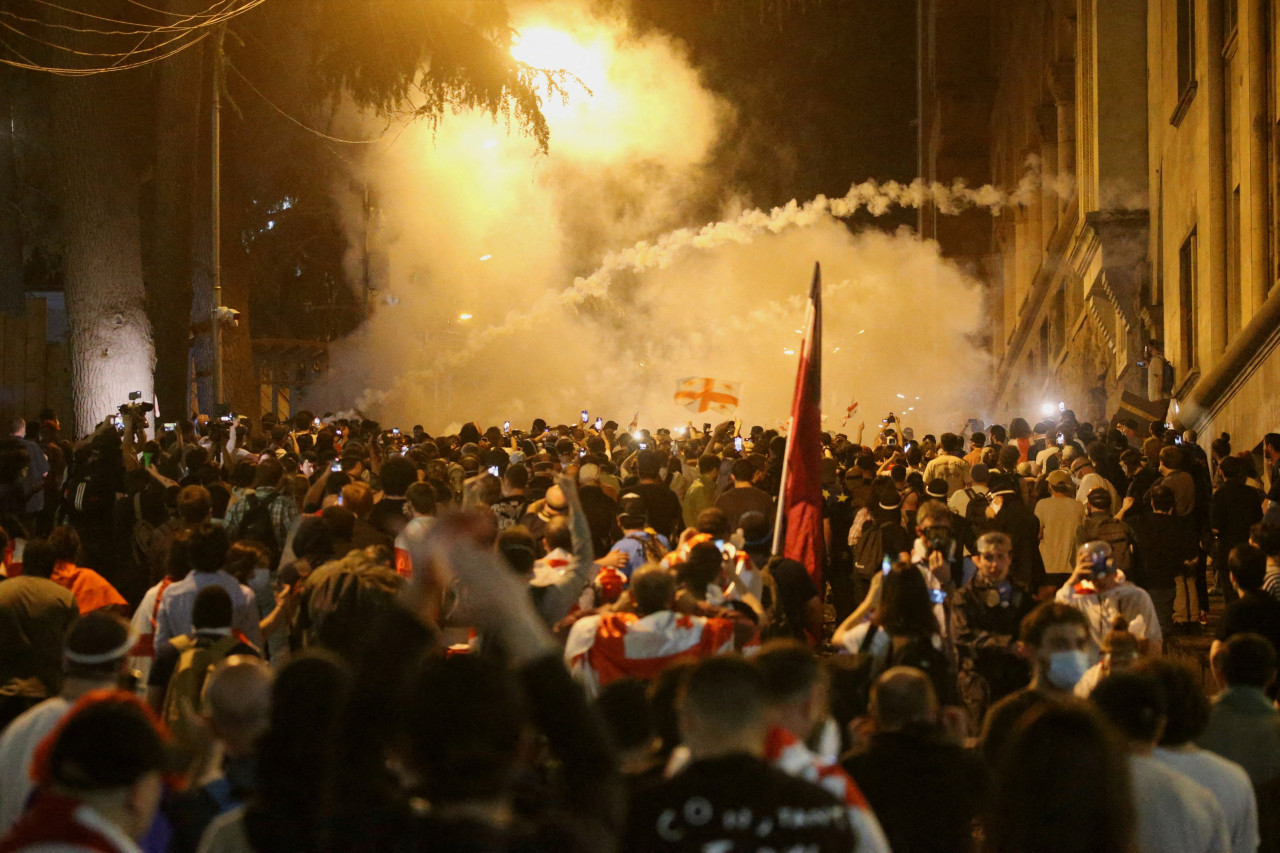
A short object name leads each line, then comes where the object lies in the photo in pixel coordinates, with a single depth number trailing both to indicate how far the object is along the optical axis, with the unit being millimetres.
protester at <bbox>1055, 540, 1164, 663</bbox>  13609
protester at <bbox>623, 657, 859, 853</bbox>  6027
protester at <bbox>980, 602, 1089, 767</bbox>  9383
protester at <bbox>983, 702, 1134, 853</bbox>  6508
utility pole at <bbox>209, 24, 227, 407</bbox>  37494
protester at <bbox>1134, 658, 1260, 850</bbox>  7961
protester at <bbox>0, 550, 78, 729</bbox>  12203
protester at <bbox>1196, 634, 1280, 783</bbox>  9102
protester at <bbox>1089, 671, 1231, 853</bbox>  7414
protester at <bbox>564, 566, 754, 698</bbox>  11172
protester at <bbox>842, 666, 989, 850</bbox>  7770
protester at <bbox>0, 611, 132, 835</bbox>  8195
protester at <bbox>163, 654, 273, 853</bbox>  7613
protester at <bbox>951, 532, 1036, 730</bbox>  12539
